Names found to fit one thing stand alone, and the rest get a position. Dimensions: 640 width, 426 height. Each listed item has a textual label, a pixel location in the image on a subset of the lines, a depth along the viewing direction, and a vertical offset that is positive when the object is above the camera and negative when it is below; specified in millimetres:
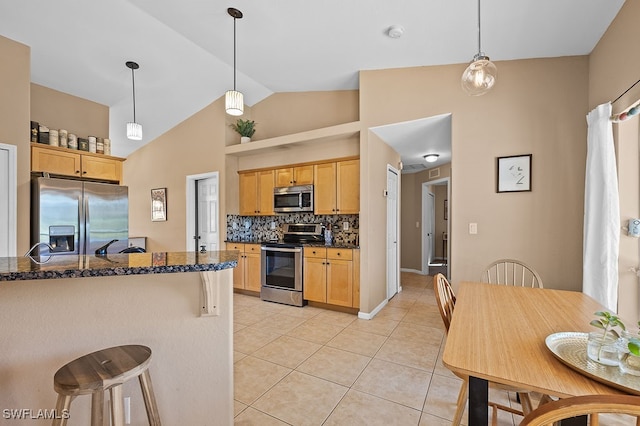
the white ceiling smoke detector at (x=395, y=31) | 2654 +1763
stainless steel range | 4098 -811
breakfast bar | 1296 -575
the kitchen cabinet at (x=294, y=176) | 4351 +596
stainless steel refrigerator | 3152 -27
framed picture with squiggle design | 2865 +413
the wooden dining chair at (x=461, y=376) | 1516 -818
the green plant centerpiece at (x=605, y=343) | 991 -472
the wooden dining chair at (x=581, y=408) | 673 -478
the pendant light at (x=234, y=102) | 2875 +1140
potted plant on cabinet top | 4730 +1422
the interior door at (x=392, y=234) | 4367 -344
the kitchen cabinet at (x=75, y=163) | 3326 +650
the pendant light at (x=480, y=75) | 1785 +897
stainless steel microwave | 4324 +226
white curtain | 2201 -20
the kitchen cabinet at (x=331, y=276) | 3715 -876
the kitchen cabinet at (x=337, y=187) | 3932 +376
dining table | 934 -555
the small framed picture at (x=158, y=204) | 5539 +169
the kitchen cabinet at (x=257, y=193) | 4734 +355
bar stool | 1045 -638
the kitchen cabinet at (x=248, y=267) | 4551 -891
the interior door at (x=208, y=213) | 5035 -2
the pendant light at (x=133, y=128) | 3744 +1165
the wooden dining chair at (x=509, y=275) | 2871 -660
